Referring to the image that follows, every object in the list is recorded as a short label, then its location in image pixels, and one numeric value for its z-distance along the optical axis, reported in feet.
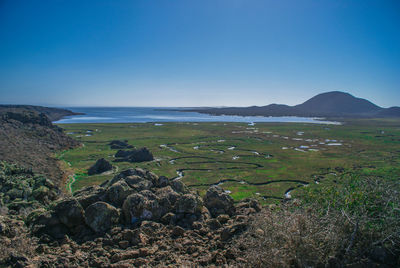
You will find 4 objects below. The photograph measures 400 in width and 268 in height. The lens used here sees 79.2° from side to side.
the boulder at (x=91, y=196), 37.40
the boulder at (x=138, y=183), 42.39
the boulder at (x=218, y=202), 40.34
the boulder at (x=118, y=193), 38.19
